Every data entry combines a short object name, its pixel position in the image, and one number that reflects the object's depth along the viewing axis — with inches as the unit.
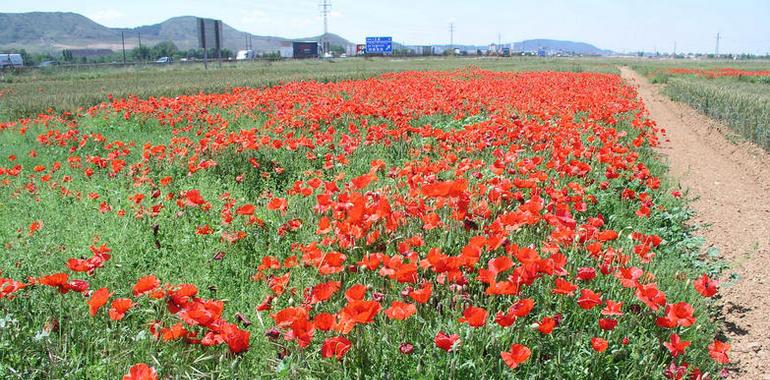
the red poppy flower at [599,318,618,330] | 93.5
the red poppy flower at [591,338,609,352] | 86.7
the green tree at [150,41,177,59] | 4156.0
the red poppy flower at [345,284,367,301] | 86.0
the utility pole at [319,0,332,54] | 3171.0
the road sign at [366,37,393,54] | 3713.1
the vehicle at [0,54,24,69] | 2662.4
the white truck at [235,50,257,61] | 3621.1
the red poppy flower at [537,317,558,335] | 87.6
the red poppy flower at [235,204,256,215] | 129.7
